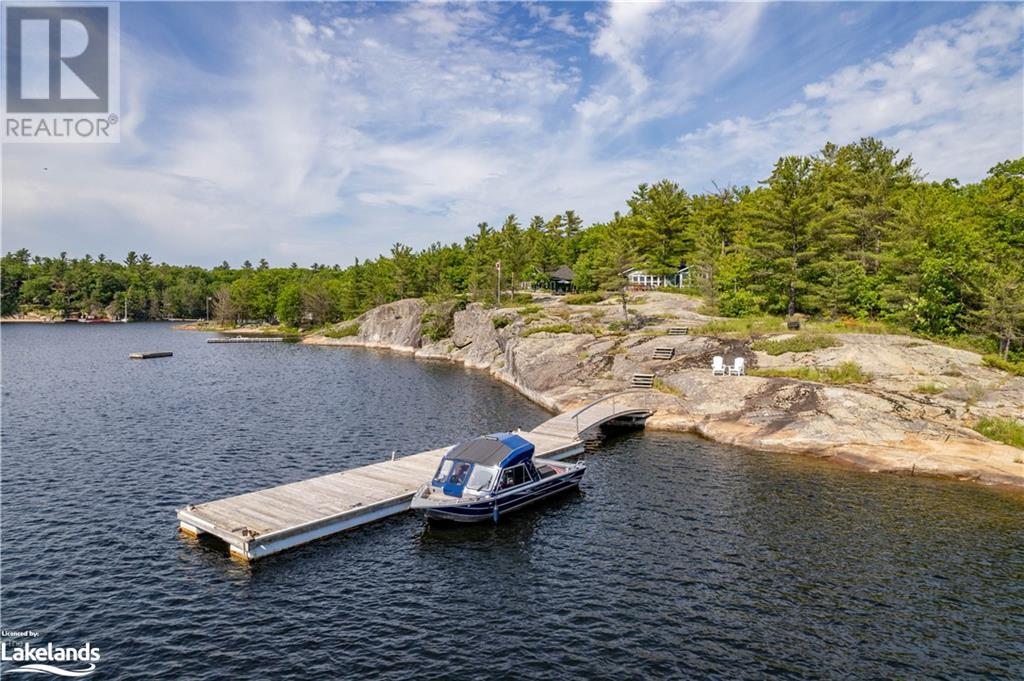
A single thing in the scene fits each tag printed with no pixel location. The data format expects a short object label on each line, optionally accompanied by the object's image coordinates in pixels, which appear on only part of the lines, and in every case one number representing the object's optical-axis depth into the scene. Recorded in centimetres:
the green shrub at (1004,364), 4228
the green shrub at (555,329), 6850
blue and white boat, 2708
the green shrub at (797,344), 4866
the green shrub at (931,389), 4099
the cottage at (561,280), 12100
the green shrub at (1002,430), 3559
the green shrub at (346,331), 13050
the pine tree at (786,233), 6138
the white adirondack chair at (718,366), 4906
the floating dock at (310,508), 2369
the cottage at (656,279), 10257
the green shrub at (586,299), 8819
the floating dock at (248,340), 12825
